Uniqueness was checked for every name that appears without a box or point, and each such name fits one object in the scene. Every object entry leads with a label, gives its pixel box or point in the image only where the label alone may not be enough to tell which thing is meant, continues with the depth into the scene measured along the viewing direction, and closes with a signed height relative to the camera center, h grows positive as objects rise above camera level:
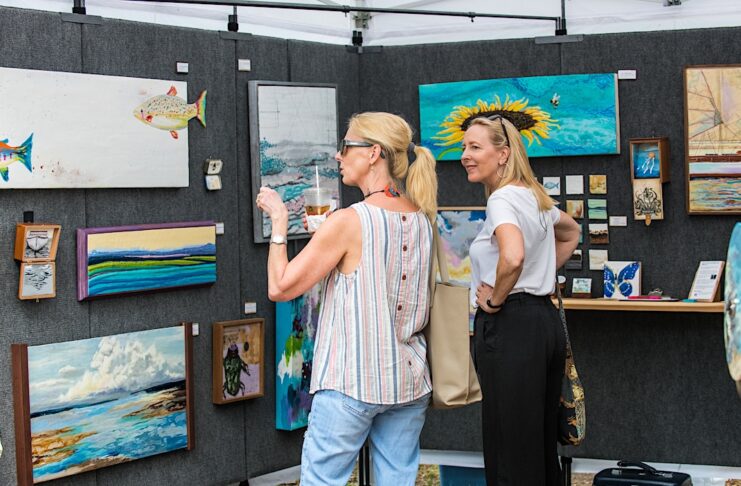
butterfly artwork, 5.18 -0.30
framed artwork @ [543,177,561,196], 5.39 +0.20
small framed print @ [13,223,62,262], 3.97 -0.03
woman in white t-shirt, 3.50 -0.32
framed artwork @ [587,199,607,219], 5.30 +0.07
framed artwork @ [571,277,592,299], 5.29 -0.35
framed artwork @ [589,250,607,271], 5.30 -0.20
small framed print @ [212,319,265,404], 4.82 -0.63
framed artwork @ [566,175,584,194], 5.34 +0.20
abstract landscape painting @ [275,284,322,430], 5.12 -0.67
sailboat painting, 5.01 +0.40
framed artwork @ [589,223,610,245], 5.30 -0.07
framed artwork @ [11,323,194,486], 4.00 -0.70
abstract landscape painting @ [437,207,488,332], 5.50 -0.05
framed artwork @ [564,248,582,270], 5.35 -0.21
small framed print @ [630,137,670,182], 5.11 +0.31
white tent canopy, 4.97 +1.10
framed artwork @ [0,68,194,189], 3.95 +0.43
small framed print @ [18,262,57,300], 3.99 -0.18
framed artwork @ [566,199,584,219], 5.34 +0.07
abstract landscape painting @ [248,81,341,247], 4.97 +0.44
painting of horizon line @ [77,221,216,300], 4.24 -0.11
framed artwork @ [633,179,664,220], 5.12 +0.10
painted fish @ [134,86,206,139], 4.46 +0.54
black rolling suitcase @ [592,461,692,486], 4.32 -1.10
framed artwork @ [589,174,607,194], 5.29 +0.20
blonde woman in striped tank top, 2.79 -0.22
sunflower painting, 5.24 +0.59
